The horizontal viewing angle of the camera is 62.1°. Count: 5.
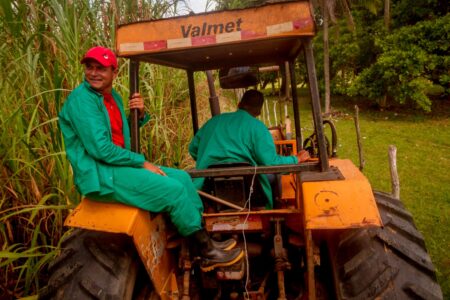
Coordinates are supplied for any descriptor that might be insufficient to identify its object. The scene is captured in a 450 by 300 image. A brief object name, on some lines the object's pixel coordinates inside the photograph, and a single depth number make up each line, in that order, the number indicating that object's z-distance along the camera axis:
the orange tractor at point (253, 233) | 1.70
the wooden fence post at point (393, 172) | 4.34
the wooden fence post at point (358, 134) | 5.38
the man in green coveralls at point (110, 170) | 1.73
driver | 2.38
